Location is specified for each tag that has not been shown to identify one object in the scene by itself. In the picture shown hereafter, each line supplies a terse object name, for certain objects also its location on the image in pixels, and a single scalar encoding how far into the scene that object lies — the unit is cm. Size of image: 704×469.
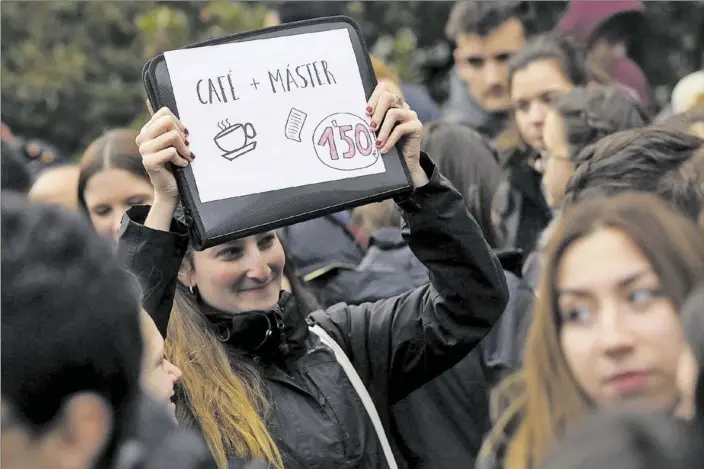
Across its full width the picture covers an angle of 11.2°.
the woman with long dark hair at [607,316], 419
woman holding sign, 478
